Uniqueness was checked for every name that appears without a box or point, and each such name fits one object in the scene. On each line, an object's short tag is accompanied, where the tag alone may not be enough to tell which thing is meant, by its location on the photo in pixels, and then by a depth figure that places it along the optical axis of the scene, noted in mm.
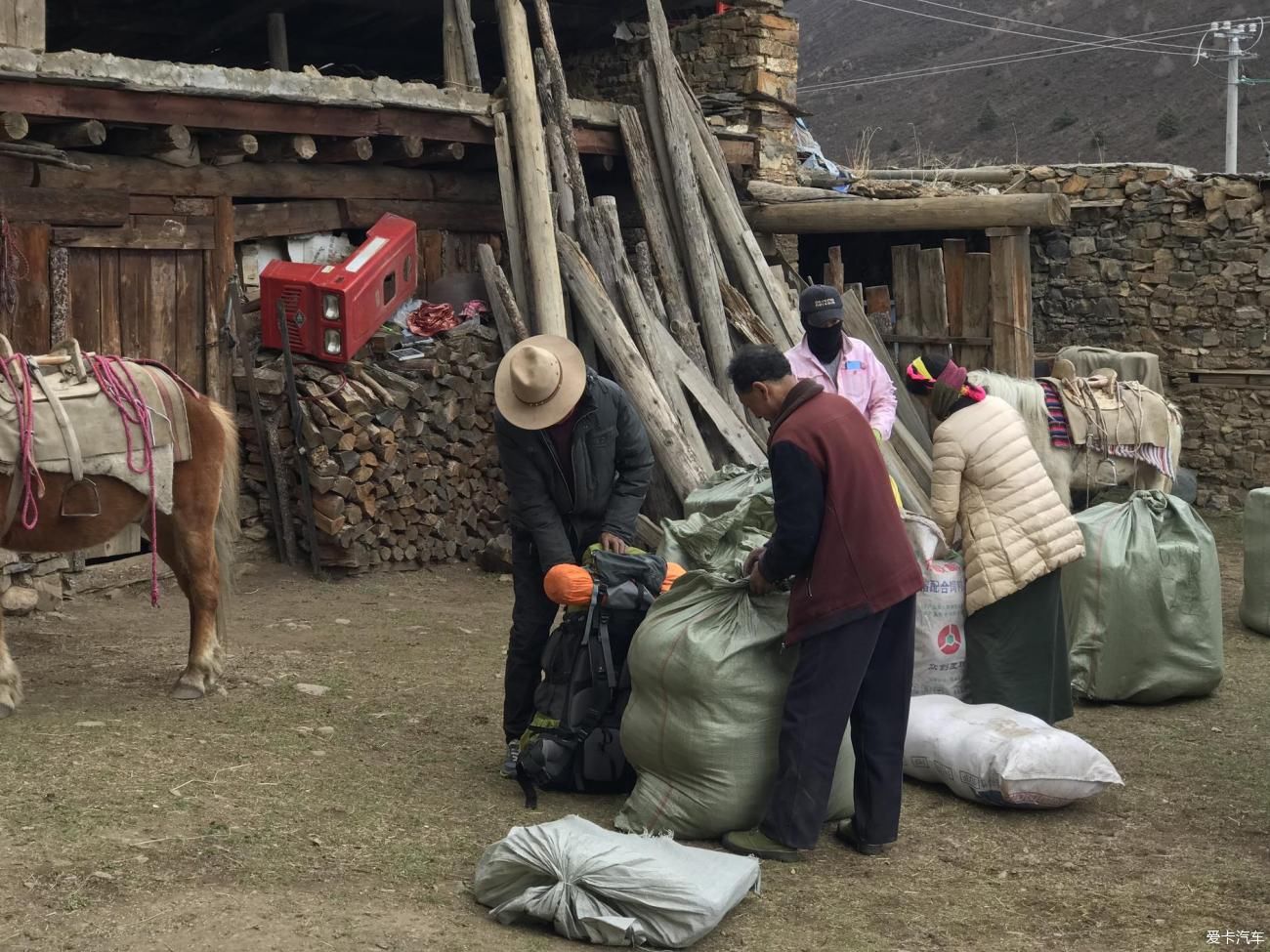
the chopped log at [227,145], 9211
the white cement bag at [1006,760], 5531
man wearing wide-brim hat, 5508
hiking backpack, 5383
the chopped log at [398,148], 10242
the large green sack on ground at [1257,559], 8961
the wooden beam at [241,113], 8102
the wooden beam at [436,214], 10539
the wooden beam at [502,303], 10508
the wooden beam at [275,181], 8875
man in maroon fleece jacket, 4809
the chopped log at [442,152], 10656
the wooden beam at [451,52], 10820
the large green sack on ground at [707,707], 4953
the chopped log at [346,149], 9938
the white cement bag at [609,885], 4191
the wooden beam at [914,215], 11570
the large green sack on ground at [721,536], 6716
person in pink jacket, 7472
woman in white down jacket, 6312
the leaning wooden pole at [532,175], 10438
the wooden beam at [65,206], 8359
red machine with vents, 9570
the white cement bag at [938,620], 6438
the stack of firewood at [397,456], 9633
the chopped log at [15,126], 7984
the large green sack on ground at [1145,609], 7289
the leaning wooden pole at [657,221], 11289
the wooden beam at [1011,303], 11711
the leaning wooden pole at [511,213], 10750
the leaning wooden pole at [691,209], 11273
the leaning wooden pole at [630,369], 10133
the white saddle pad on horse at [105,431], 6355
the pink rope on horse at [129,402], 6555
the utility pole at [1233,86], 32991
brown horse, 6613
